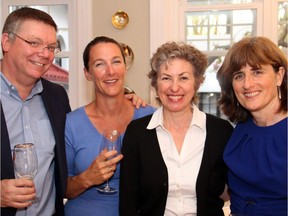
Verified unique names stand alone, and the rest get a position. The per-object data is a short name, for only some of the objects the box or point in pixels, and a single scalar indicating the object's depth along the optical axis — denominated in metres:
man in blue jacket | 1.73
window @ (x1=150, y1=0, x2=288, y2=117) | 3.56
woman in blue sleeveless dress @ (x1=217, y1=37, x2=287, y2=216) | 1.51
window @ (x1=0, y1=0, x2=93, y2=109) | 3.69
